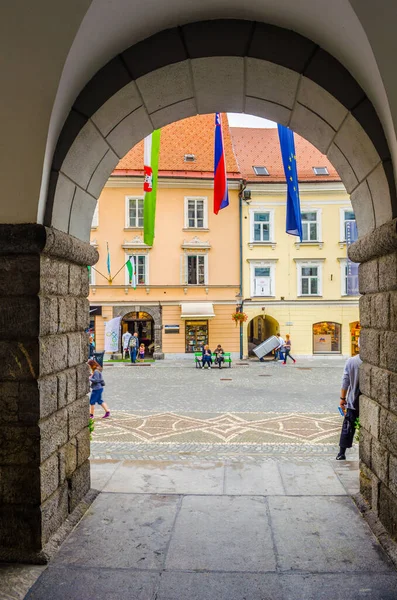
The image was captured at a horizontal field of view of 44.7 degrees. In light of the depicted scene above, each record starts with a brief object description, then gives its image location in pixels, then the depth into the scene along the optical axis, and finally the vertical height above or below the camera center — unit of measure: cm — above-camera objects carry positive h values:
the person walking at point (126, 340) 2484 -106
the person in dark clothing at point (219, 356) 2148 -163
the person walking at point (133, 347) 2425 -137
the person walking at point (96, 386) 1003 -138
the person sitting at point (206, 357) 2133 -166
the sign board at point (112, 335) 2331 -73
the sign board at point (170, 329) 2641 -51
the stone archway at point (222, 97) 424 +213
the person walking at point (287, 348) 2400 -146
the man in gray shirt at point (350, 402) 609 -106
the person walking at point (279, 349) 2447 -154
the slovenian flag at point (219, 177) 1436 +451
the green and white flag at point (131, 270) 2406 +252
